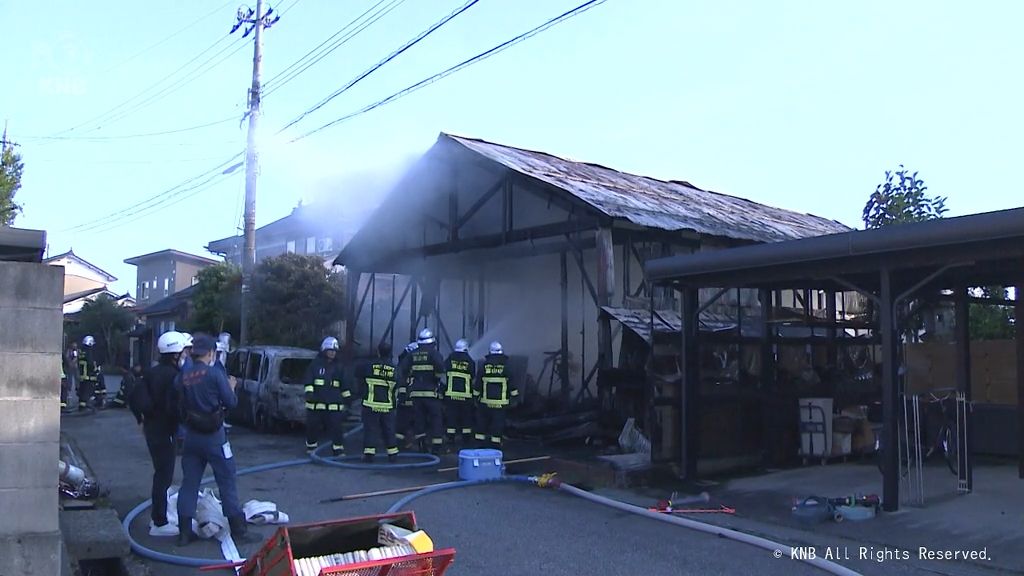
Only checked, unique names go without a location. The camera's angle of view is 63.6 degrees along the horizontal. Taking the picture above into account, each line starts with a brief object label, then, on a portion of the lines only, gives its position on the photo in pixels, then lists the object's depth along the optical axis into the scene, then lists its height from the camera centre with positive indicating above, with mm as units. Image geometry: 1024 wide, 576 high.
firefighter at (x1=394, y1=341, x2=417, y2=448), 12633 -758
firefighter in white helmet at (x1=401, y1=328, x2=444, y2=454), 12250 -285
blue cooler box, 10180 -1226
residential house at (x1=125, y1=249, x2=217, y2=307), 44156 +4830
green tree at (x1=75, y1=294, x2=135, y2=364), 39219 +1709
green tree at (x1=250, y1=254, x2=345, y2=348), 23812 +1724
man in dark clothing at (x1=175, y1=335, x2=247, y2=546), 7008 -642
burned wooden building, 14367 +2395
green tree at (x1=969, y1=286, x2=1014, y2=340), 16953 +1026
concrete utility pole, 19672 +5097
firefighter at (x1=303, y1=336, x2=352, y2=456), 12234 -449
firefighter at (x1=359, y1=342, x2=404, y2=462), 11703 -600
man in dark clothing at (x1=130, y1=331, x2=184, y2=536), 7398 -544
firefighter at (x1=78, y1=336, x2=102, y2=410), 19750 -353
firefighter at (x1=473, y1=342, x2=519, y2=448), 12117 -454
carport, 7543 +1119
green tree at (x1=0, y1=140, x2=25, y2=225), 19719 +4377
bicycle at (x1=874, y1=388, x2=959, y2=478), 9766 -809
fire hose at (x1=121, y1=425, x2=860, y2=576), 6426 -1482
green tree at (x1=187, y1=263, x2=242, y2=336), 27000 +2022
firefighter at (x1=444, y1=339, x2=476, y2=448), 12570 -451
